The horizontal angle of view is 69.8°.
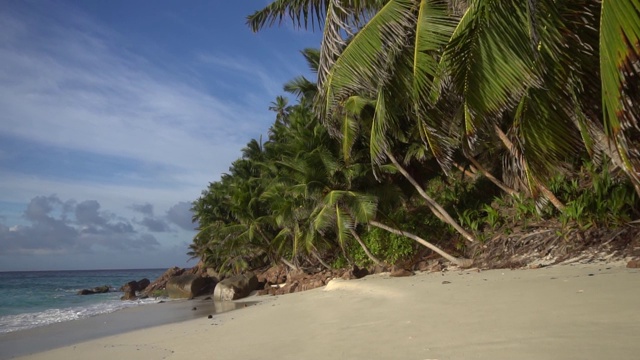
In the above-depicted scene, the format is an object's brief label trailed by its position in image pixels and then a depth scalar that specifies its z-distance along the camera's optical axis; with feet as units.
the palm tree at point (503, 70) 15.20
